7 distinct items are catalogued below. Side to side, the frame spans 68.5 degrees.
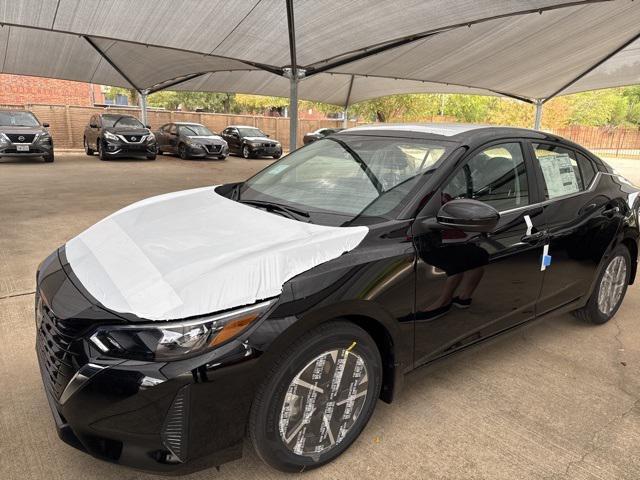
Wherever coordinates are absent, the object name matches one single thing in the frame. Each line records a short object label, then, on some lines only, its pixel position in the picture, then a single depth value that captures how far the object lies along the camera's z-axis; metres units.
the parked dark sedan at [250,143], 20.34
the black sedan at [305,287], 1.74
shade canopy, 7.79
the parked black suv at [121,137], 16.36
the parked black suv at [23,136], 13.84
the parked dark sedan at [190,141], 18.14
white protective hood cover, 1.82
